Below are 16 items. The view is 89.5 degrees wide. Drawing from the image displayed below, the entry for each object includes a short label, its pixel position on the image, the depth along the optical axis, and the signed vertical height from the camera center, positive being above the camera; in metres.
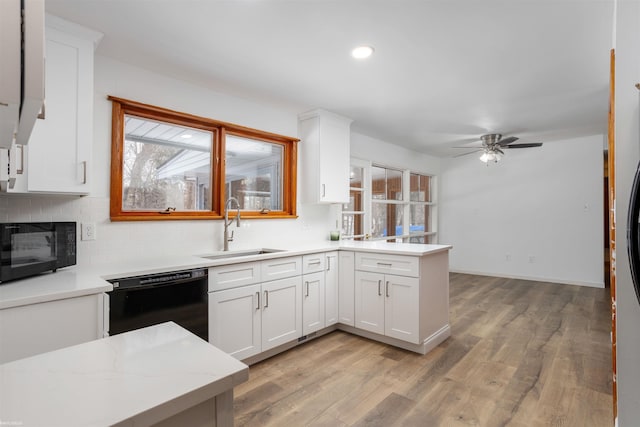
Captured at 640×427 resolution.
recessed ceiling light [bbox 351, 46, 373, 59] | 2.29 +1.19
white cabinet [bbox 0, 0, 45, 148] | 0.42 +0.21
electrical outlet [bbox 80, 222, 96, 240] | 2.24 -0.11
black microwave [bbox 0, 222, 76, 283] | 1.60 -0.18
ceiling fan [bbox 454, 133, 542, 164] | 4.61 +1.03
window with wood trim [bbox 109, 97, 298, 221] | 2.51 +0.45
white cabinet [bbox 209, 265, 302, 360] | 2.39 -0.81
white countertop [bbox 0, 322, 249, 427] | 0.56 -0.34
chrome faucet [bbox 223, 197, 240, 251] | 2.91 -0.05
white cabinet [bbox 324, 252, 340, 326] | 3.23 -0.75
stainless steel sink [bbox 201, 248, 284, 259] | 2.85 -0.35
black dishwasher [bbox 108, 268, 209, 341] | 1.90 -0.55
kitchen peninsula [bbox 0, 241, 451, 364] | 2.01 -0.63
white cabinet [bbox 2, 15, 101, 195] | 1.82 +0.55
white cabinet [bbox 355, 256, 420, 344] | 2.84 -0.83
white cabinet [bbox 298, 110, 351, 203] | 3.60 +0.68
